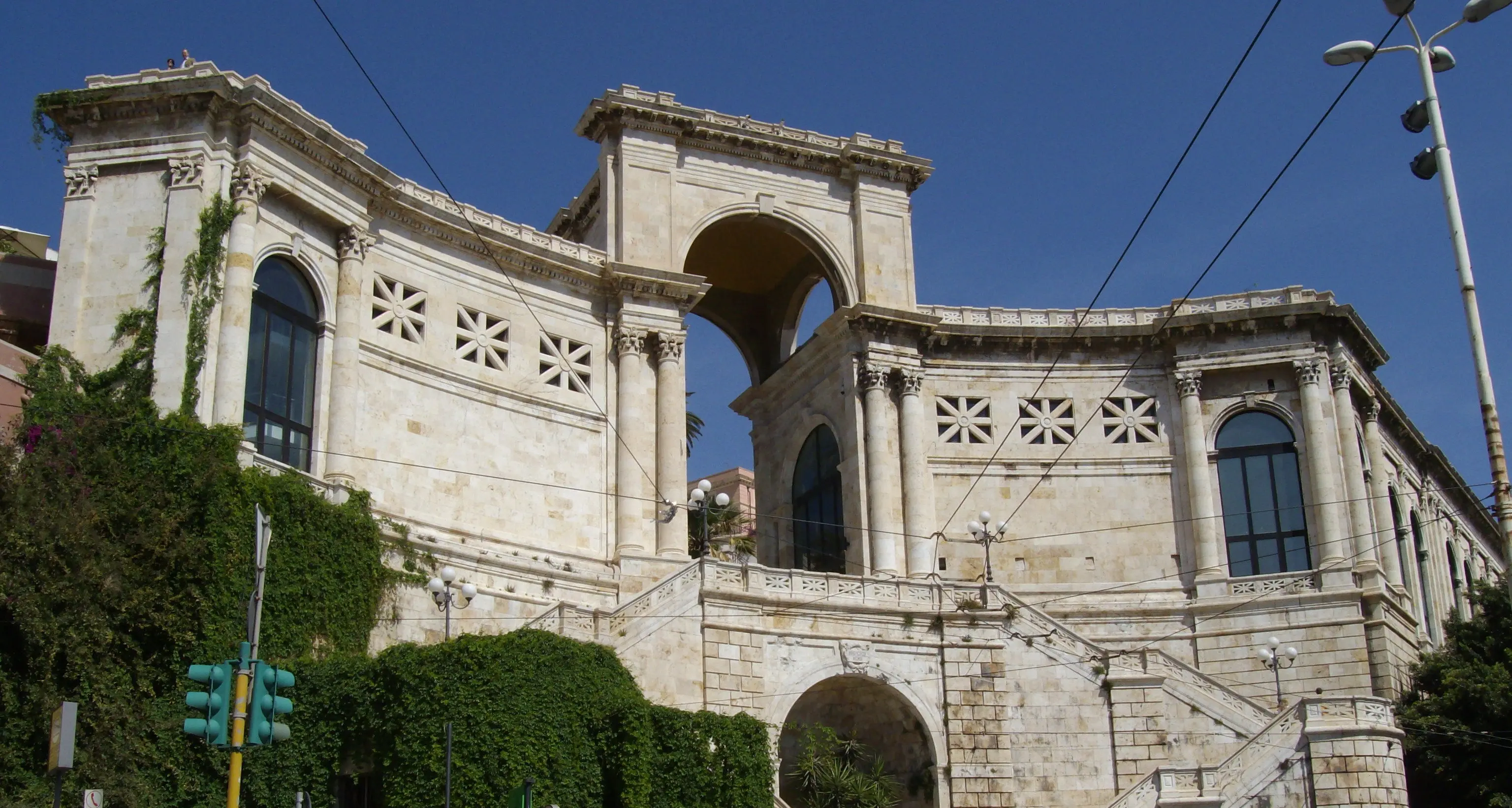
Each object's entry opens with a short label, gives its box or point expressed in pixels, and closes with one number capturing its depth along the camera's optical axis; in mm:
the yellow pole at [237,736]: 18594
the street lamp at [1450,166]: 19734
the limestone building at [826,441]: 35469
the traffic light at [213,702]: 18094
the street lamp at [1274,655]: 40469
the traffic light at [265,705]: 18562
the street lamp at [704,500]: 35438
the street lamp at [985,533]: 38697
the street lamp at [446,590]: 31453
